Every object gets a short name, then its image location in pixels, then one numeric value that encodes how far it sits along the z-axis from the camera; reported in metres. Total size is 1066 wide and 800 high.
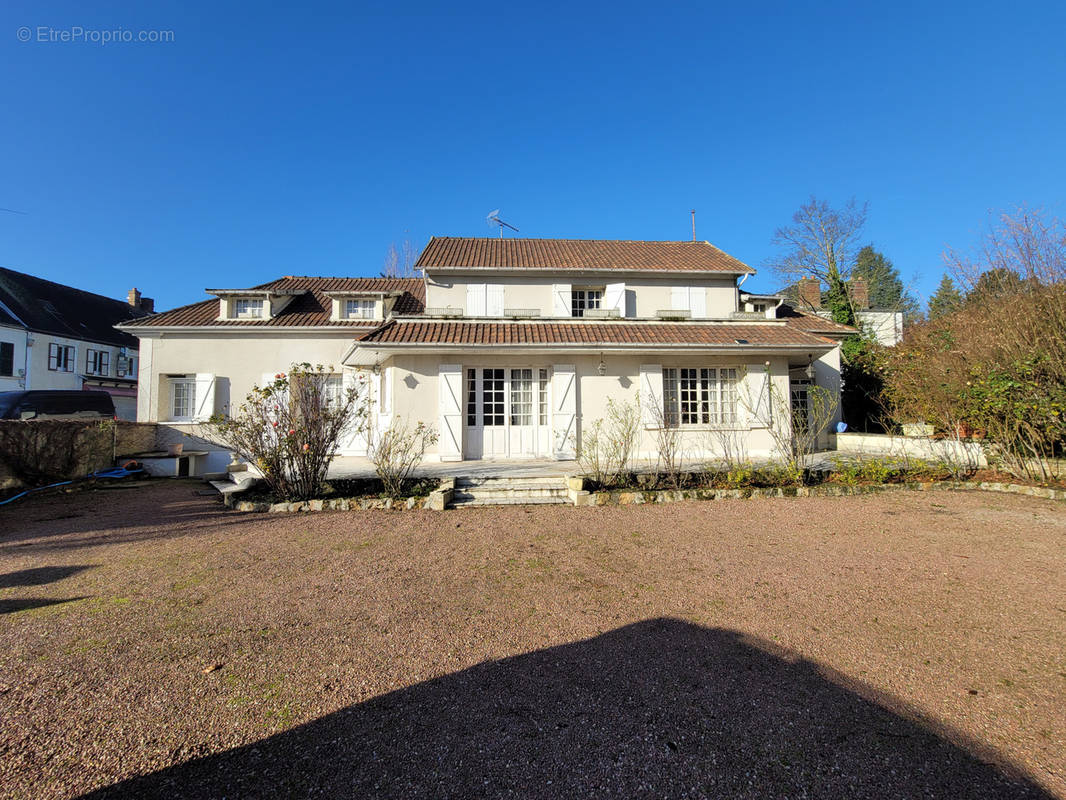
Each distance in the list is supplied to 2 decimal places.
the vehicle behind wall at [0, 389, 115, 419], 11.95
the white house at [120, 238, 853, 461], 10.54
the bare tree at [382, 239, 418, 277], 26.16
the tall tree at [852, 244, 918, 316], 31.08
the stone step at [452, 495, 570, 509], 7.23
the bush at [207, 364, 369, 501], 7.09
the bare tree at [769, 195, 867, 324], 23.50
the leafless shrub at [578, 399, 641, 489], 7.57
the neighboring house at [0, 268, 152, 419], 21.45
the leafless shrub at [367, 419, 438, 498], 7.28
